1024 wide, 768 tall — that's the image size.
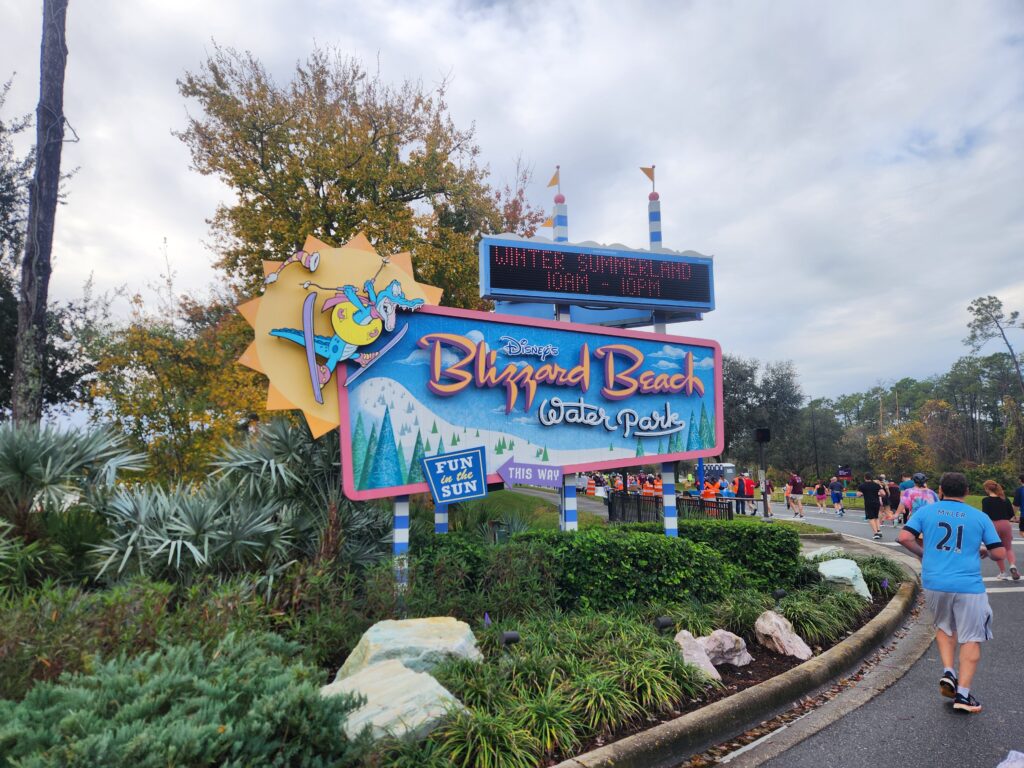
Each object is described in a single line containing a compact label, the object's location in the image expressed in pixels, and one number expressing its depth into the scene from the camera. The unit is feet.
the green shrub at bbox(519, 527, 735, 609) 21.62
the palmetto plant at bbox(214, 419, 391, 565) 23.43
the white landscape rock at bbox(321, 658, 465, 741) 11.09
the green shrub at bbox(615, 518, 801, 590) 27.14
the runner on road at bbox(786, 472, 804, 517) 72.02
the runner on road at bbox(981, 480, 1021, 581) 30.63
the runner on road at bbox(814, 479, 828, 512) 87.81
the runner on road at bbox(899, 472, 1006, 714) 14.94
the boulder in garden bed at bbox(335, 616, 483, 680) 14.17
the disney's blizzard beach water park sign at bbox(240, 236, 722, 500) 22.82
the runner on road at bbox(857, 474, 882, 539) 50.61
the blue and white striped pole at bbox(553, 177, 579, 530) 27.55
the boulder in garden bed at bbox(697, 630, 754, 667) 17.56
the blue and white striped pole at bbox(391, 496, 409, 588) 23.04
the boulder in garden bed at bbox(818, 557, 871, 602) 25.71
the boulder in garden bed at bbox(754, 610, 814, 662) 18.56
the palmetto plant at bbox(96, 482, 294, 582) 19.54
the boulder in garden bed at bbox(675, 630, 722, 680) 16.11
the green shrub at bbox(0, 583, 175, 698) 10.50
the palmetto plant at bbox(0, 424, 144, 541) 20.58
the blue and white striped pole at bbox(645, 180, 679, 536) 29.45
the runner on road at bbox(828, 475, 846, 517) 79.71
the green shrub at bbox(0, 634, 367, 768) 7.73
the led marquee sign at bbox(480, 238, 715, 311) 29.76
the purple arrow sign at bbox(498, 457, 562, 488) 26.17
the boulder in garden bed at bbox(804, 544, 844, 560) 31.30
